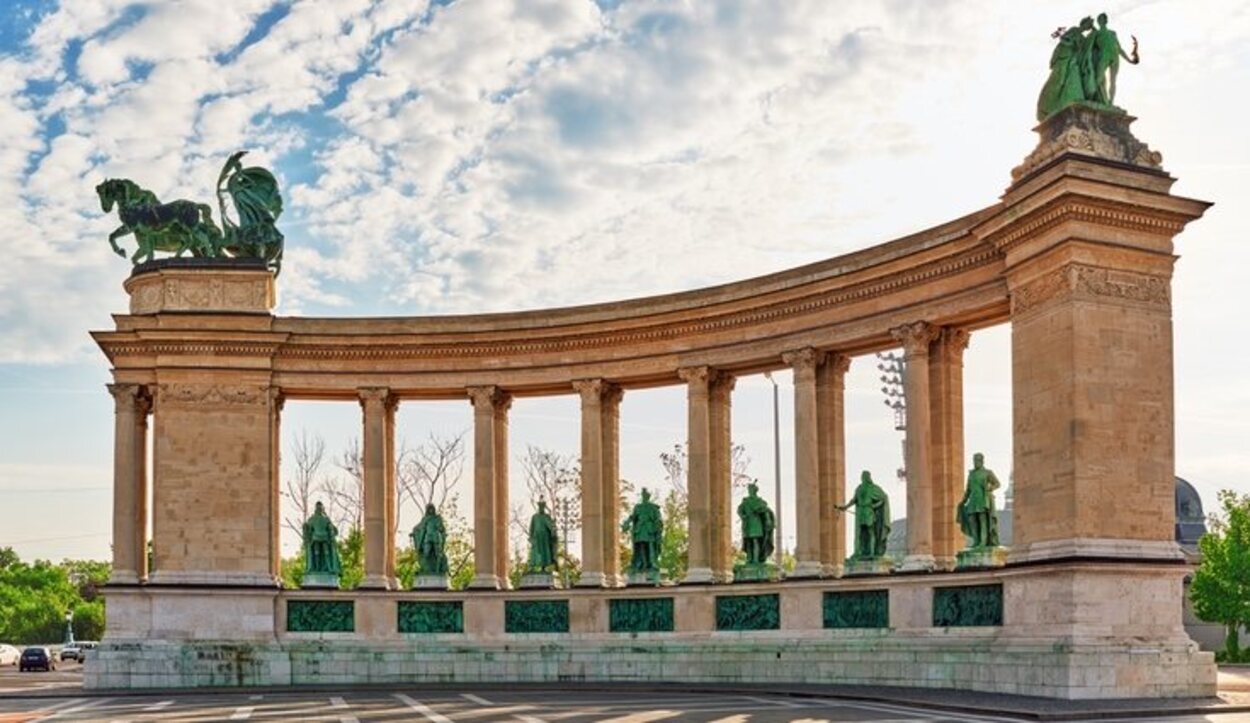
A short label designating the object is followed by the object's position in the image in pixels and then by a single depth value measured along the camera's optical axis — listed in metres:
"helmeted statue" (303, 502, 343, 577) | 52.38
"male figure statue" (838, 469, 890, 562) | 44.47
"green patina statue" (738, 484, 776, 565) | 48.53
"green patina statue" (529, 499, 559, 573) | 52.22
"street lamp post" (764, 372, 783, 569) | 78.97
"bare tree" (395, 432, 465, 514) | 91.19
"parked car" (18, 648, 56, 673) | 76.94
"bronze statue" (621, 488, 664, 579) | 50.91
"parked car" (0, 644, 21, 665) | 95.03
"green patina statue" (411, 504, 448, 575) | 52.69
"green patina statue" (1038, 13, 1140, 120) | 38.22
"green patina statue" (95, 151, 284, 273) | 52.91
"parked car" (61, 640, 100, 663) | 103.16
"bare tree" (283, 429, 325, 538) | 92.19
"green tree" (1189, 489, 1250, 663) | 79.44
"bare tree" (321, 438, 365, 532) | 91.50
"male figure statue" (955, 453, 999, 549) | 39.91
